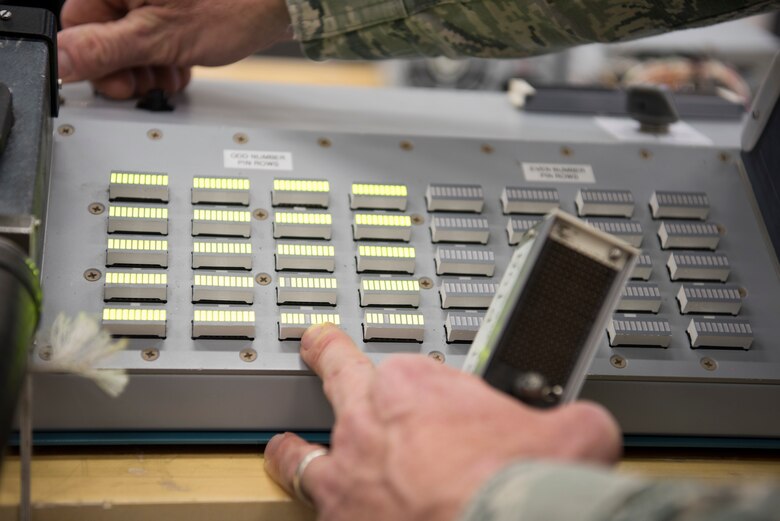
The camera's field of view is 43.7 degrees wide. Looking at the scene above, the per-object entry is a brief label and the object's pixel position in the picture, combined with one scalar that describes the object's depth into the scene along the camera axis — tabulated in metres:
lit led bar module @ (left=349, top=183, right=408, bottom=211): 1.04
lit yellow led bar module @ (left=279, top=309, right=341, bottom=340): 0.92
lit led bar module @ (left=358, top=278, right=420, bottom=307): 0.96
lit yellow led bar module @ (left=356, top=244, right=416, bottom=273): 0.99
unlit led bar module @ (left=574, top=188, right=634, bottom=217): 1.08
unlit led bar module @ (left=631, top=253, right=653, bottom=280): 1.03
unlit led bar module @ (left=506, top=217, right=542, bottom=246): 1.04
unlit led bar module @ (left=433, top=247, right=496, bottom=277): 1.01
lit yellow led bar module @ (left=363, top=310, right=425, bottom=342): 0.94
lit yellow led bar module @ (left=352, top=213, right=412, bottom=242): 1.02
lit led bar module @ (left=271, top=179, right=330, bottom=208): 1.03
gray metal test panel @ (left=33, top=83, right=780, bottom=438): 0.90
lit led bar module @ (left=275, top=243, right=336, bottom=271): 0.97
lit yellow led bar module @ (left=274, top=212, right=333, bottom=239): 1.00
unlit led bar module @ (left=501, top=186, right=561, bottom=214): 1.07
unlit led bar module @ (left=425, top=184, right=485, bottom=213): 1.06
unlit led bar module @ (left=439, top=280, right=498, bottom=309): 0.98
